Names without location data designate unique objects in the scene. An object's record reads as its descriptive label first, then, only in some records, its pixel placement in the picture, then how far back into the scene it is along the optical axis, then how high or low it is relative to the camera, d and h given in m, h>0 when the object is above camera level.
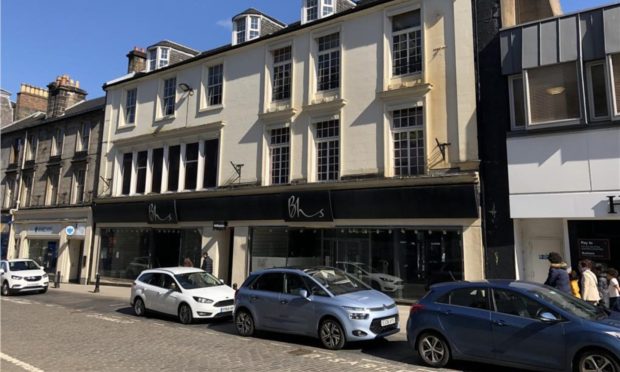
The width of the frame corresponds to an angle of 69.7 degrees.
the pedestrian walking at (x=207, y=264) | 18.33 -0.79
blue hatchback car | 6.00 -1.20
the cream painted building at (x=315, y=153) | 13.60 +3.50
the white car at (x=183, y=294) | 12.16 -1.41
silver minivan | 8.56 -1.26
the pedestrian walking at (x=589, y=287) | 9.83 -0.88
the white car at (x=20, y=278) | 20.05 -1.55
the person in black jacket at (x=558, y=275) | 8.90 -0.56
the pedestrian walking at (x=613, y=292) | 9.92 -1.00
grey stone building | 25.80 +4.06
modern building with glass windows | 11.09 +2.81
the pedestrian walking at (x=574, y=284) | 10.44 -0.87
